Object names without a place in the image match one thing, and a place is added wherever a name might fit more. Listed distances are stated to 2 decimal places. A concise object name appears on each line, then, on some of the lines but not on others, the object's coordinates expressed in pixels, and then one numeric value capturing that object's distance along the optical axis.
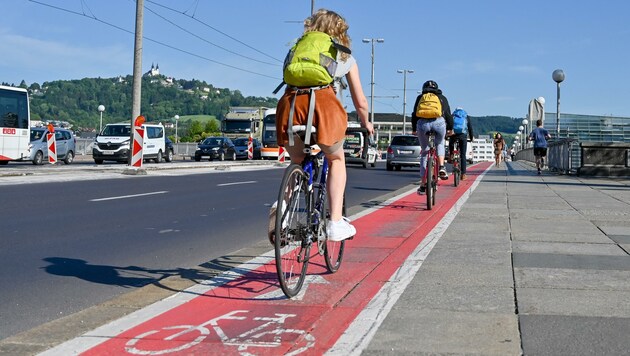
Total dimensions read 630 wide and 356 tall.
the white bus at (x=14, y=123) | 30.11
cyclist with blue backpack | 17.94
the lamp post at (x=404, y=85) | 97.46
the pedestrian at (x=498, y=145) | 42.31
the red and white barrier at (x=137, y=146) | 25.44
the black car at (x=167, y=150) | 42.66
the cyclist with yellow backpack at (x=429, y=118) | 12.06
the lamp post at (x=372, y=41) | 82.88
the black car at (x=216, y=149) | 48.78
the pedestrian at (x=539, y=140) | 25.69
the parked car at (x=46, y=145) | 33.50
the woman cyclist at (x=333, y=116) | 5.12
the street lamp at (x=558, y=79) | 33.84
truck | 58.56
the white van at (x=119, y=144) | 37.59
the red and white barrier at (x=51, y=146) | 33.34
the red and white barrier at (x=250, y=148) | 44.42
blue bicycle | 4.88
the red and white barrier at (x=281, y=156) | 39.50
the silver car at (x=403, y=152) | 33.62
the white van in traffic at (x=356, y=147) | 37.25
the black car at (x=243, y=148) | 52.28
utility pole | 28.88
